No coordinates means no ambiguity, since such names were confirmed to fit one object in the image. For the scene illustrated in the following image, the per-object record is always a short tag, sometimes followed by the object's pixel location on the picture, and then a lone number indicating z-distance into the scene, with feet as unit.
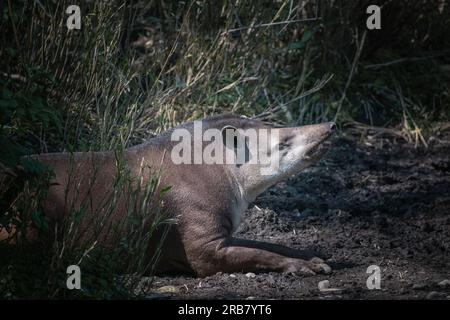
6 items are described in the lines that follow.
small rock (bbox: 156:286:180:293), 39.08
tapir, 41.19
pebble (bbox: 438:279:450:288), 38.87
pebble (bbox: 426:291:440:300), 36.63
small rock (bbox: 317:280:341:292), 38.55
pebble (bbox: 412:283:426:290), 38.47
